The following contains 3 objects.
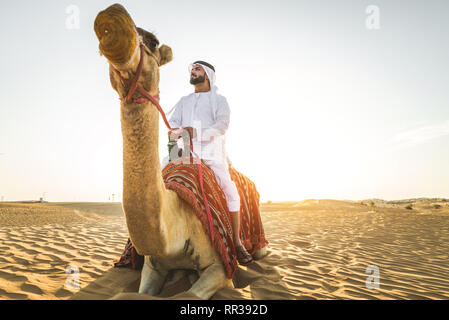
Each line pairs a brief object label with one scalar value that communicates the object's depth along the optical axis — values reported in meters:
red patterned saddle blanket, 2.60
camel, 1.33
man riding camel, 3.21
